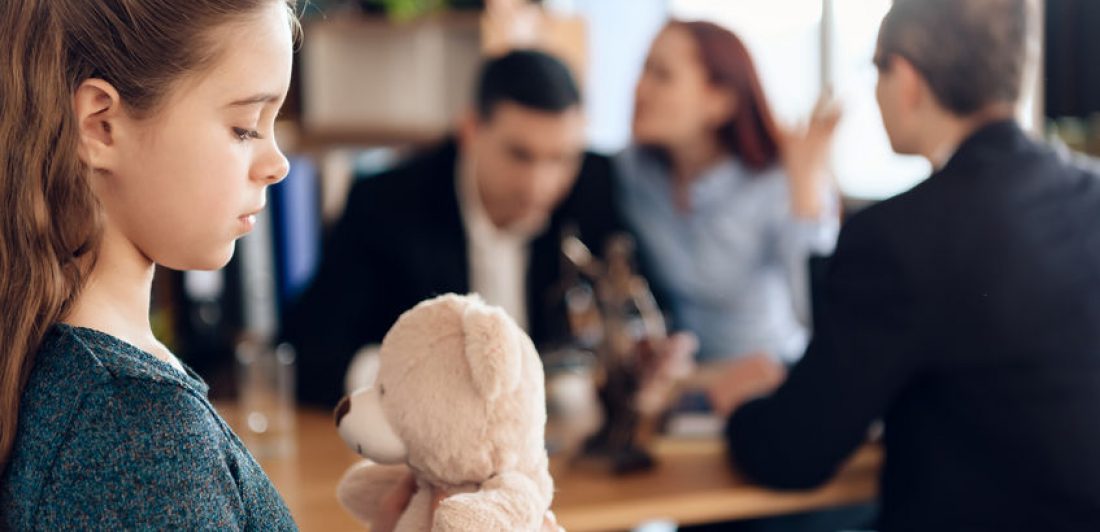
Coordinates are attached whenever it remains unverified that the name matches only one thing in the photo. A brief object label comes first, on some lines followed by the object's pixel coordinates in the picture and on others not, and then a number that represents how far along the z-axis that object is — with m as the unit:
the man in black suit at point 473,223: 2.36
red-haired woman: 2.53
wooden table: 1.55
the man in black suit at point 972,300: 1.44
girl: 0.76
